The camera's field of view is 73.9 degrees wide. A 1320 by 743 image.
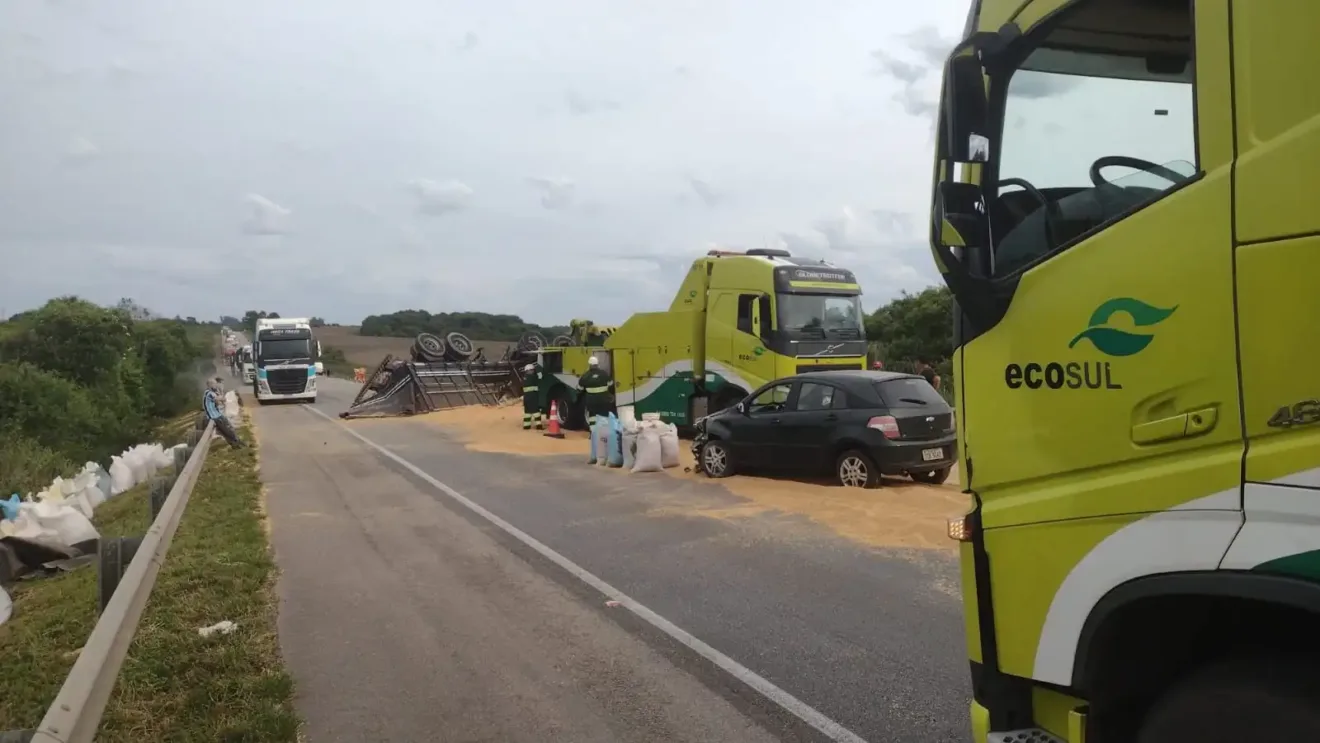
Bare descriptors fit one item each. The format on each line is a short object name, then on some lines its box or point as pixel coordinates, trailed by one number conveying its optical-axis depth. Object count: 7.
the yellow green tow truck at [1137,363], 2.02
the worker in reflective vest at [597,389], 20.03
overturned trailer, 28.30
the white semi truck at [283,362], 34.47
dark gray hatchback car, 10.75
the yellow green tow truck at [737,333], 15.56
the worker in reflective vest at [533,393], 23.48
